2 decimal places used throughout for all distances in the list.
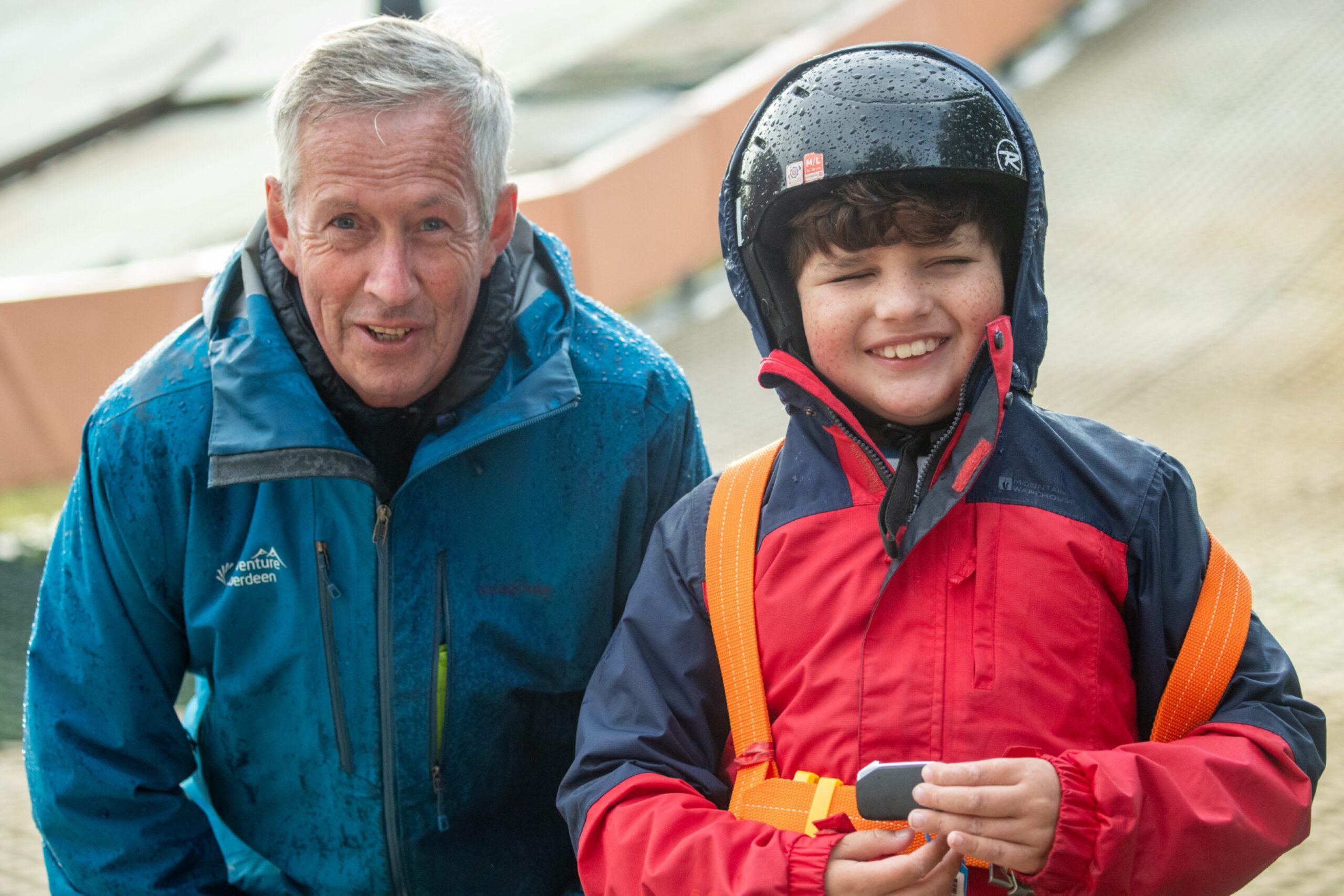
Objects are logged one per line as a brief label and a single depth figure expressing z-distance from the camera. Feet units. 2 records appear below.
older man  16.05
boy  12.16
